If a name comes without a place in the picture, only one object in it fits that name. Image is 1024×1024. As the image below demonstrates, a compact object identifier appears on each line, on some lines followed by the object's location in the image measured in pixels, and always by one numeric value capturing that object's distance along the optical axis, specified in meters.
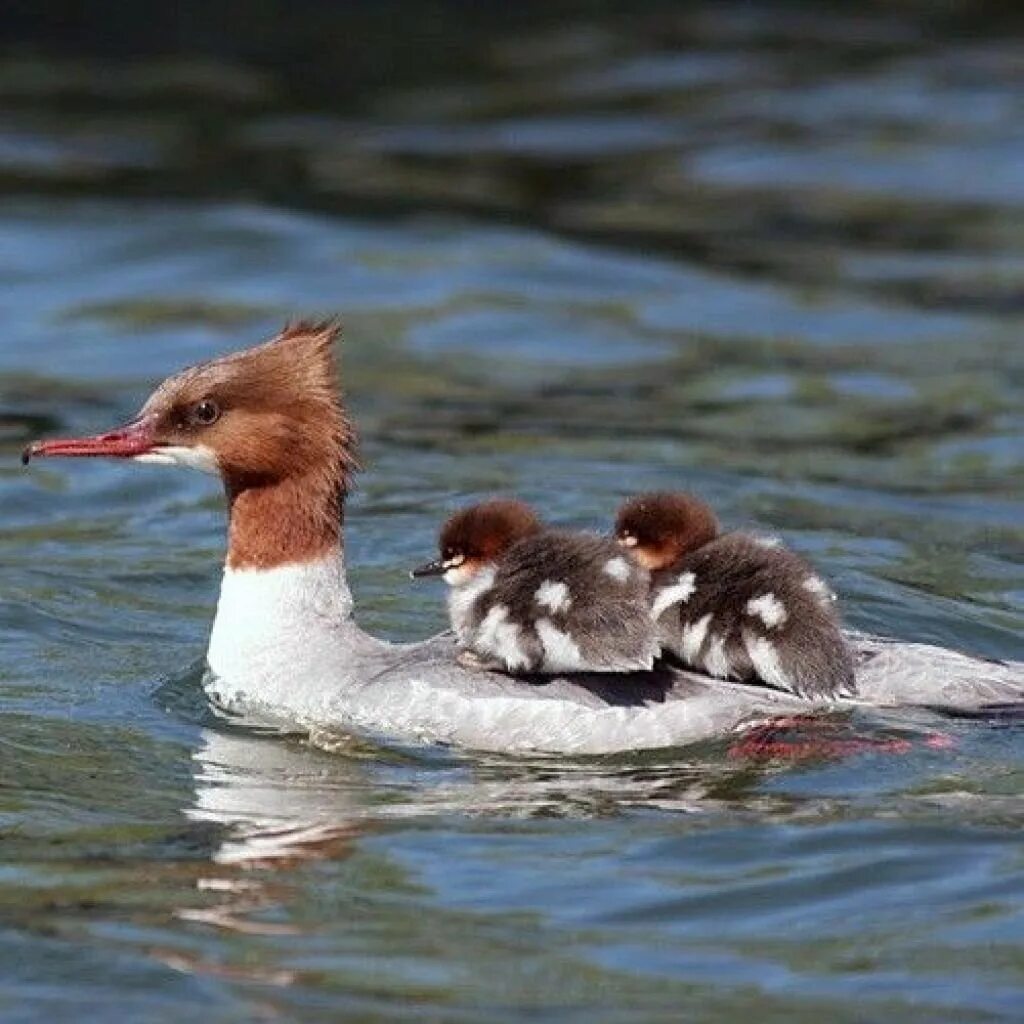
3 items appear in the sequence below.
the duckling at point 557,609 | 15.33
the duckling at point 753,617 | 15.41
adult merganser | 15.59
